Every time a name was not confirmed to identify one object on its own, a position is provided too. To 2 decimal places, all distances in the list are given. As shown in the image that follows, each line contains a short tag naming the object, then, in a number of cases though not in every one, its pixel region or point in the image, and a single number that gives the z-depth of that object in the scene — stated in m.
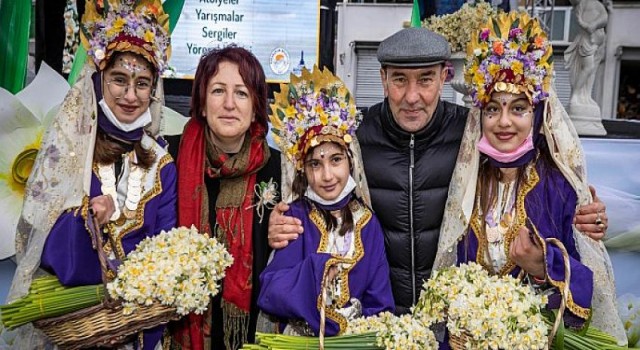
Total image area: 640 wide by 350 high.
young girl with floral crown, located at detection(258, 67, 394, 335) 2.23
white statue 4.72
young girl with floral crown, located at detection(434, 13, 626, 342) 2.32
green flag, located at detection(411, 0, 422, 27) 5.27
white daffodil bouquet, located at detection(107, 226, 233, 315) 2.07
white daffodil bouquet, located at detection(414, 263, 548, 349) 1.88
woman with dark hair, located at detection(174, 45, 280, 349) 2.53
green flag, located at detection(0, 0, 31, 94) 3.96
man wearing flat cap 2.52
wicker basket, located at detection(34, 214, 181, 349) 2.06
